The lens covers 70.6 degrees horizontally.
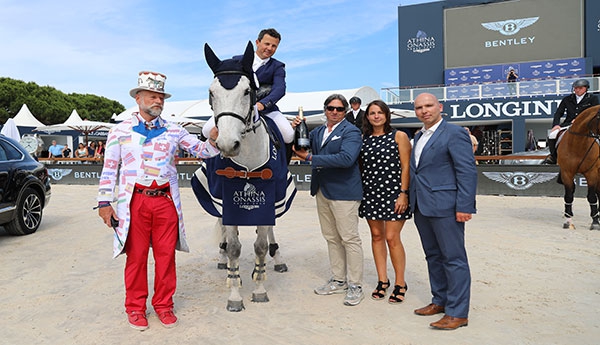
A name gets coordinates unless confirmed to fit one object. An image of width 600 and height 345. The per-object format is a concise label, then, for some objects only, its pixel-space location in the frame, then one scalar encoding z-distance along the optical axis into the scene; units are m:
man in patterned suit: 3.44
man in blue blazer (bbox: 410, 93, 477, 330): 3.26
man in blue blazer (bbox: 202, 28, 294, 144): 4.00
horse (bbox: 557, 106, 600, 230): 7.09
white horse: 3.00
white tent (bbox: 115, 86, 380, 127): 23.52
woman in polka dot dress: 3.91
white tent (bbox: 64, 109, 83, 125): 22.24
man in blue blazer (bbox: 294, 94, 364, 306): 3.85
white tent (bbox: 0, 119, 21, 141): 14.90
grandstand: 22.28
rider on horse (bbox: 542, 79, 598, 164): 7.93
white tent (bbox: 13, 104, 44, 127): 24.45
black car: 6.83
